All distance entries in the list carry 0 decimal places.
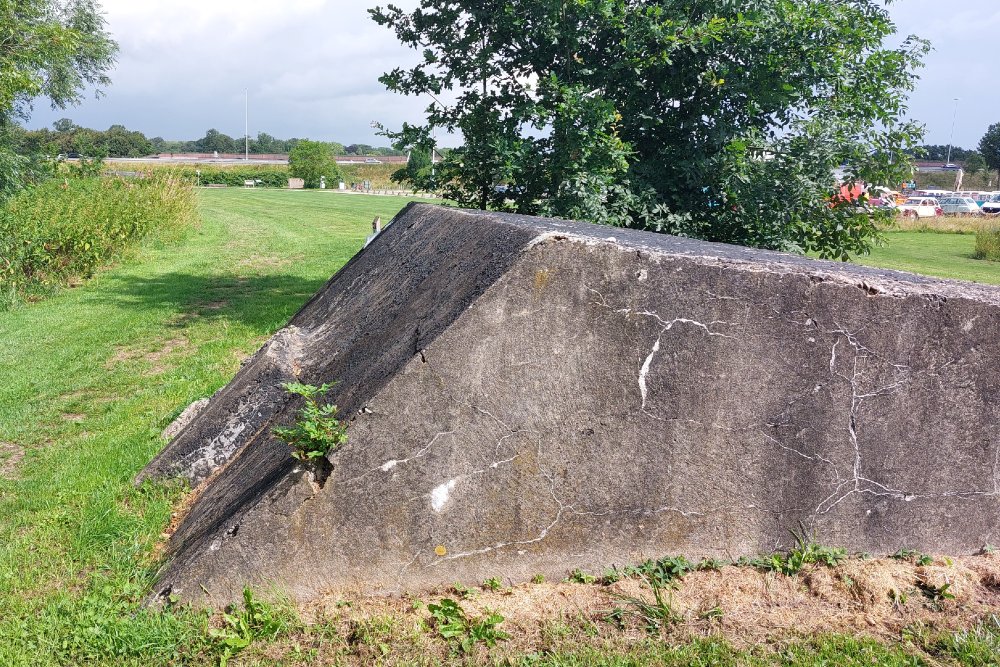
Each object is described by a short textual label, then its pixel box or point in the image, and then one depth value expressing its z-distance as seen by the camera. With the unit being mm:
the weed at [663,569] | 3377
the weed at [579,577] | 3396
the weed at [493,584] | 3318
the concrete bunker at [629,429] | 3230
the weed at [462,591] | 3278
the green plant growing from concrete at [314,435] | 3137
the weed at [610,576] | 3389
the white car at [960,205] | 45562
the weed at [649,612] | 3160
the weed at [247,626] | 2965
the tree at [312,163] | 72438
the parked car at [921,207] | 39906
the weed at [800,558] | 3459
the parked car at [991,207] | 43531
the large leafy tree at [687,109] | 7004
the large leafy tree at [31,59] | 11625
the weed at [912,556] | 3578
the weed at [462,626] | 3014
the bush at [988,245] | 21984
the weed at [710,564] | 3447
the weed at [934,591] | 3348
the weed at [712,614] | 3201
